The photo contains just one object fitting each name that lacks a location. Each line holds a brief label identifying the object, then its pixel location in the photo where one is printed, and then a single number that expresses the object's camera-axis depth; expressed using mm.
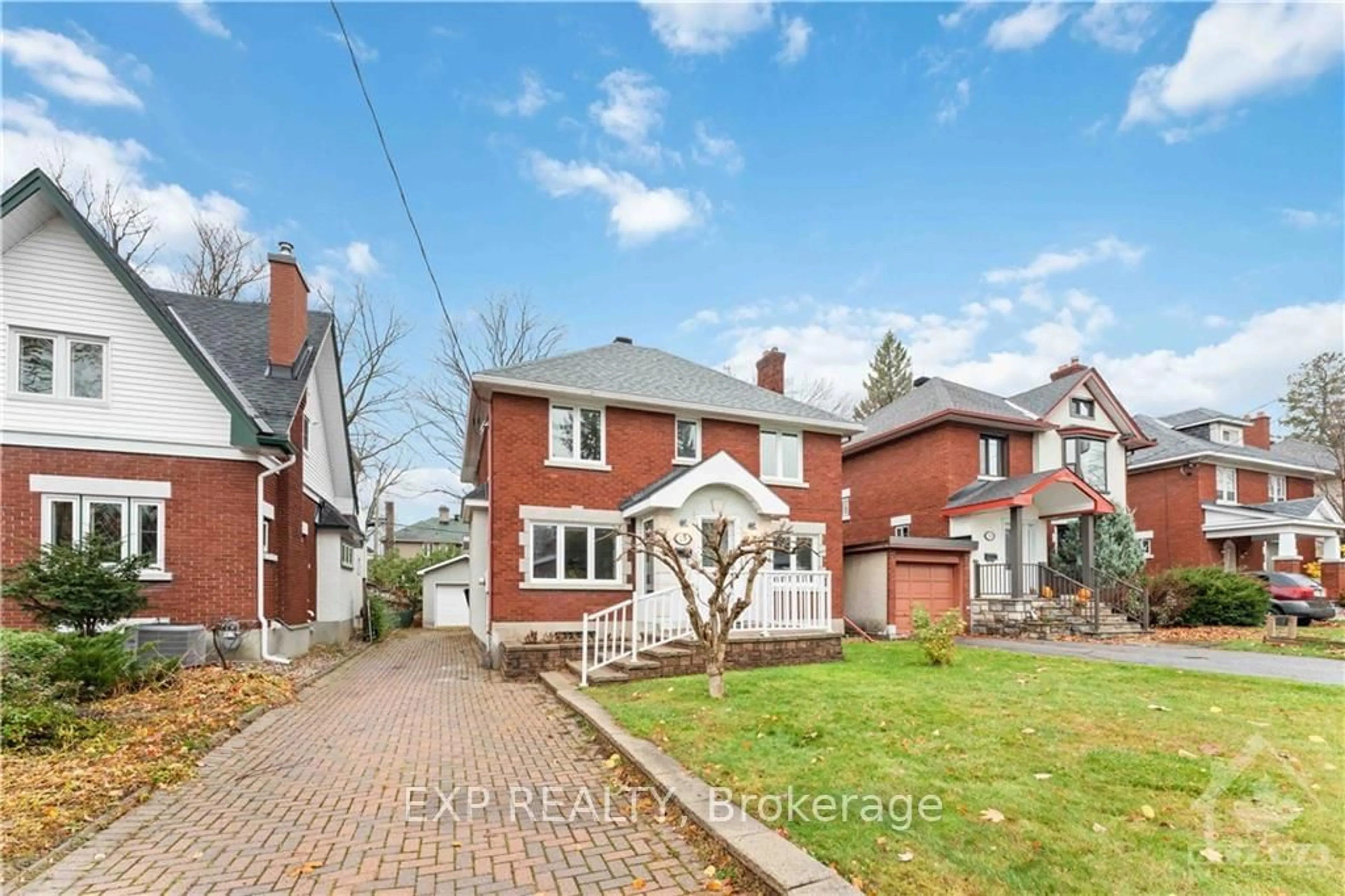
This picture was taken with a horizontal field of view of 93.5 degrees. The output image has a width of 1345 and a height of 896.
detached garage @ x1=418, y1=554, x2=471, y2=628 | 28547
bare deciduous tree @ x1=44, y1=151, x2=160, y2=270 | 23656
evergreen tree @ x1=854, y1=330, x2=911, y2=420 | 49250
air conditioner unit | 9984
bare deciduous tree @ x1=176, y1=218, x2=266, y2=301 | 27047
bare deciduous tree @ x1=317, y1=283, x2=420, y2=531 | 28281
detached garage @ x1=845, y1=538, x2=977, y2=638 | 16594
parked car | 18828
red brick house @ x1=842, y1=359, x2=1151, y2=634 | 17312
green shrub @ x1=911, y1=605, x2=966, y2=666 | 10234
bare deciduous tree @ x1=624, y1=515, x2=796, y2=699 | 8195
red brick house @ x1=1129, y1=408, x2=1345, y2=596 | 24672
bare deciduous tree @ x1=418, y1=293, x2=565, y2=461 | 28438
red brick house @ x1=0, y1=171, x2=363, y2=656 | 11039
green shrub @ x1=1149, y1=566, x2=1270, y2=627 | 17797
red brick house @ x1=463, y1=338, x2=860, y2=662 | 13531
